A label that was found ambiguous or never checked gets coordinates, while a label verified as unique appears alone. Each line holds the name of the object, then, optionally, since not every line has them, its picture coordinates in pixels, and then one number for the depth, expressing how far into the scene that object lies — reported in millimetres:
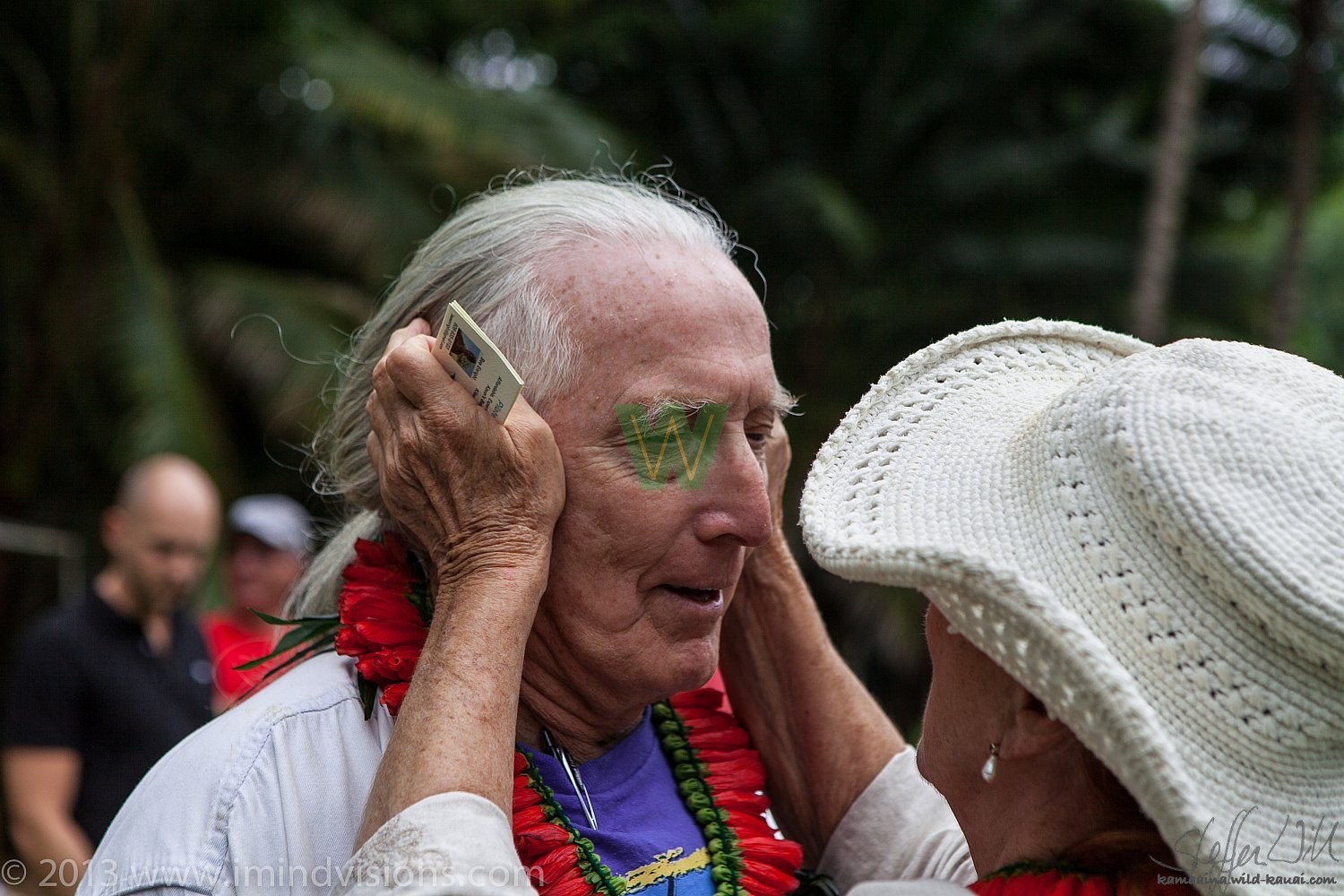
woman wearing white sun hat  1377
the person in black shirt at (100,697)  4219
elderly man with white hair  1785
